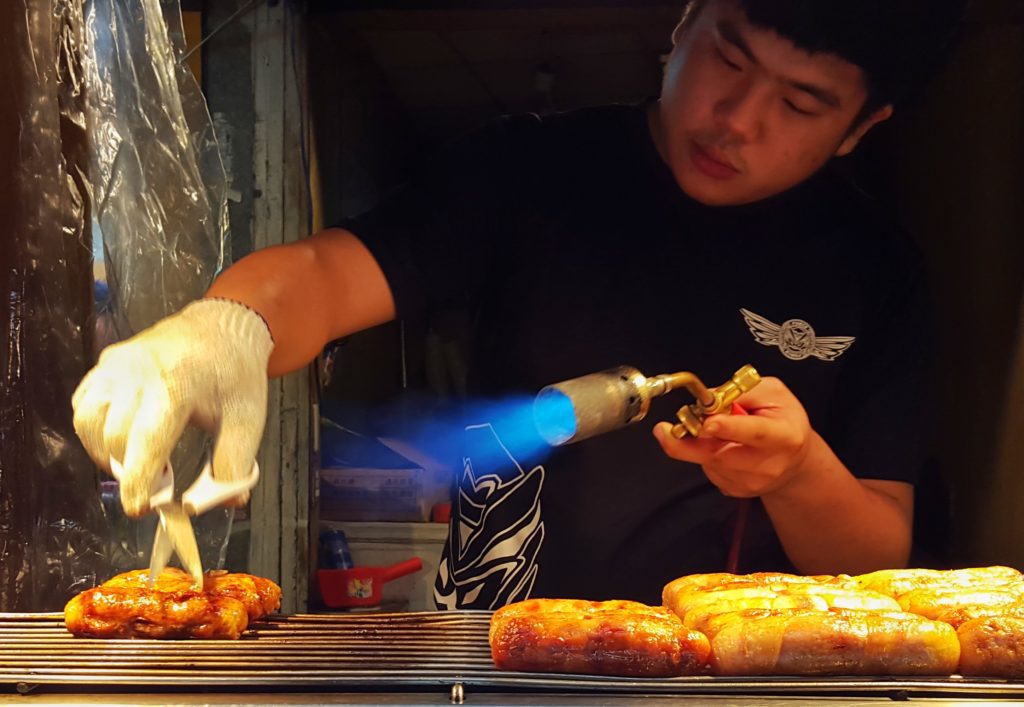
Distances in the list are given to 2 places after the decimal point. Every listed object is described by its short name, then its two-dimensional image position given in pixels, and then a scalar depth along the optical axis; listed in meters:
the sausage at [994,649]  0.72
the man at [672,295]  0.97
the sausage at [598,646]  0.72
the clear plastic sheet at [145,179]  1.03
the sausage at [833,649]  0.72
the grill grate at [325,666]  0.68
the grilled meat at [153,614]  0.79
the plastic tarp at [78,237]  0.90
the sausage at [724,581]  0.85
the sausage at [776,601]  0.78
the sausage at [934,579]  0.84
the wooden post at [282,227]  1.49
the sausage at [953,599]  0.79
